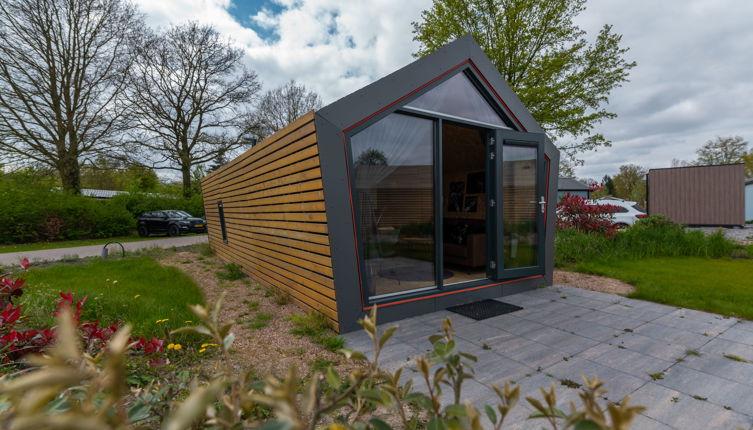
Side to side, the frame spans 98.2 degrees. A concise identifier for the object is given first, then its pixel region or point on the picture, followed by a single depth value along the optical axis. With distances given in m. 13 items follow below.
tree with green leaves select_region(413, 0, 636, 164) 10.56
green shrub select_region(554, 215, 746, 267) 6.68
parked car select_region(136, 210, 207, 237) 14.51
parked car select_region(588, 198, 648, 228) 11.66
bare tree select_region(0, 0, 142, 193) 12.62
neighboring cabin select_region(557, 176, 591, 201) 24.10
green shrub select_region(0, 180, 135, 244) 12.01
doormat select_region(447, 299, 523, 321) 3.76
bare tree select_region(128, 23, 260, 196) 15.11
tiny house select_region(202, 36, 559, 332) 3.34
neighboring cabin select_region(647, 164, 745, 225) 12.33
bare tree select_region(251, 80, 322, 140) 20.56
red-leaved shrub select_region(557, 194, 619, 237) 7.70
